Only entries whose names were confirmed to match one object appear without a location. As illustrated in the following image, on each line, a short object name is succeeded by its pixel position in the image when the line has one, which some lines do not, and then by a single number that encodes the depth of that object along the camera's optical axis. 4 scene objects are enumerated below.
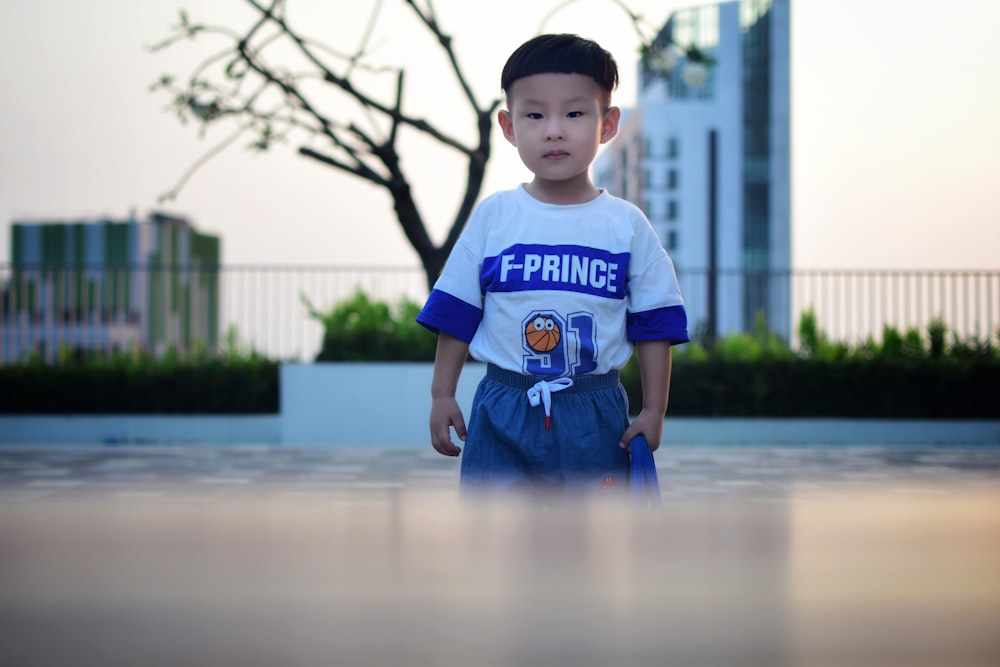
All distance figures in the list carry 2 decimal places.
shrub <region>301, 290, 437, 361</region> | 10.98
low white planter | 10.52
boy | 2.09
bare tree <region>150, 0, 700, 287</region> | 10.24
